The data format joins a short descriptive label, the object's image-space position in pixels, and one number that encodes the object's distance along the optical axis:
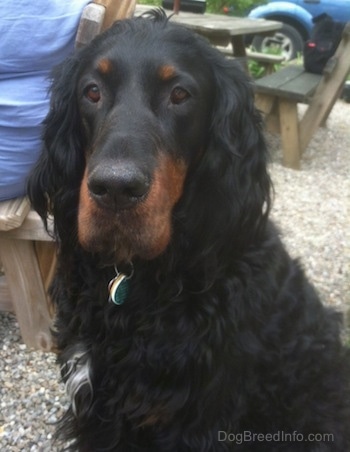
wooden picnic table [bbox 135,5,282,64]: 5.35
